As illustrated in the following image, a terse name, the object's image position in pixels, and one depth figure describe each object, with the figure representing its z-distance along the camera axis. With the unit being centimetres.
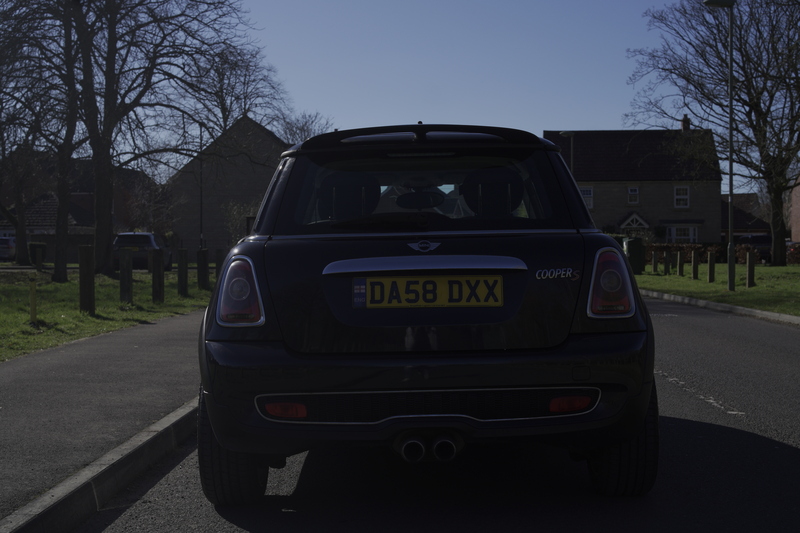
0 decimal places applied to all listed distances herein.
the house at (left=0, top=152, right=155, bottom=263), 2508
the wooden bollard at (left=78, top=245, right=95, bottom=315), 1409
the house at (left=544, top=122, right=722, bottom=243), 6456
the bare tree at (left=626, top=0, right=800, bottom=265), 2981
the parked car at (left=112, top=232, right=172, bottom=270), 3581
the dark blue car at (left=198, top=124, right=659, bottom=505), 345
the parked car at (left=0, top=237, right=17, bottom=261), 5209
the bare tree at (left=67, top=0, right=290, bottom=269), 2395
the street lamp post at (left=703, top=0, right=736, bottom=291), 2119
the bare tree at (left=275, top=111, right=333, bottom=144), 5286
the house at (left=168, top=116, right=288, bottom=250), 6053
